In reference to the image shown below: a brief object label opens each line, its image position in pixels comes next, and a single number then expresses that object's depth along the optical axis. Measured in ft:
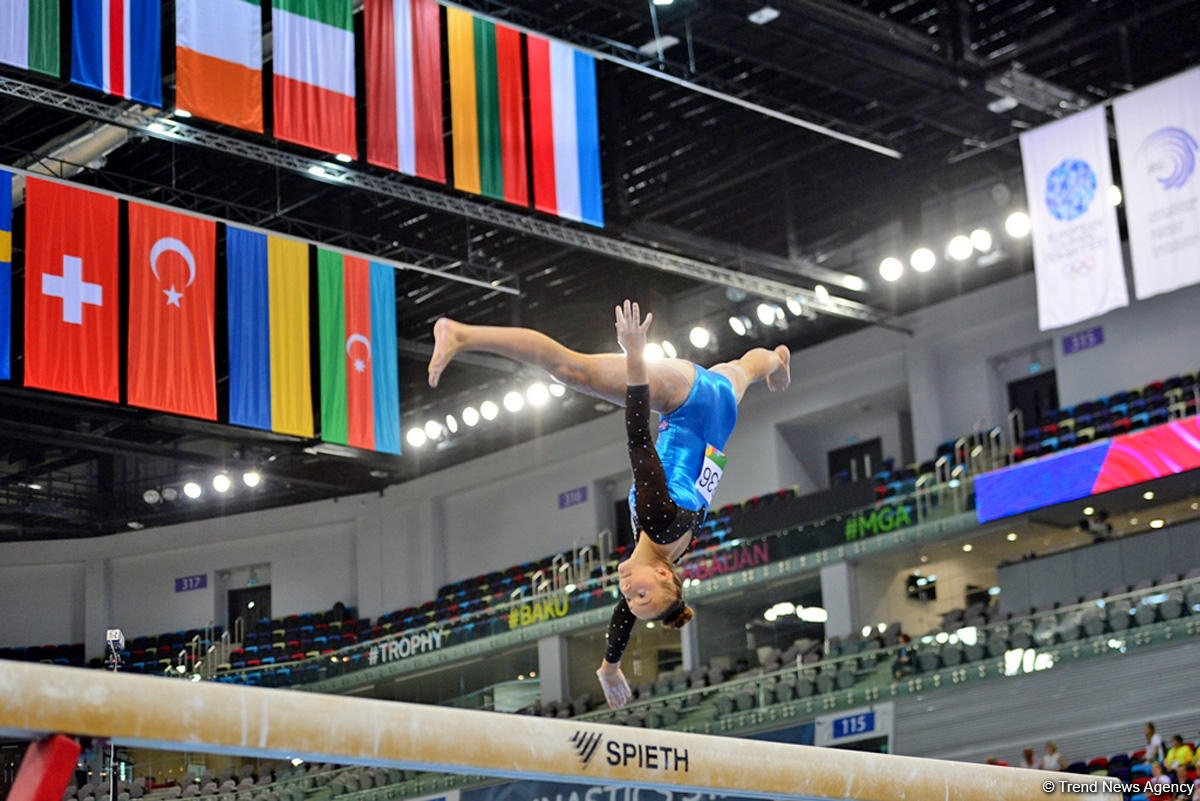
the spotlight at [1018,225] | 70.59
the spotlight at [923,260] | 74.43
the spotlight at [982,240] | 72.28
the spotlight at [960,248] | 72.74
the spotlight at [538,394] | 86.38
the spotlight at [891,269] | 75.46
